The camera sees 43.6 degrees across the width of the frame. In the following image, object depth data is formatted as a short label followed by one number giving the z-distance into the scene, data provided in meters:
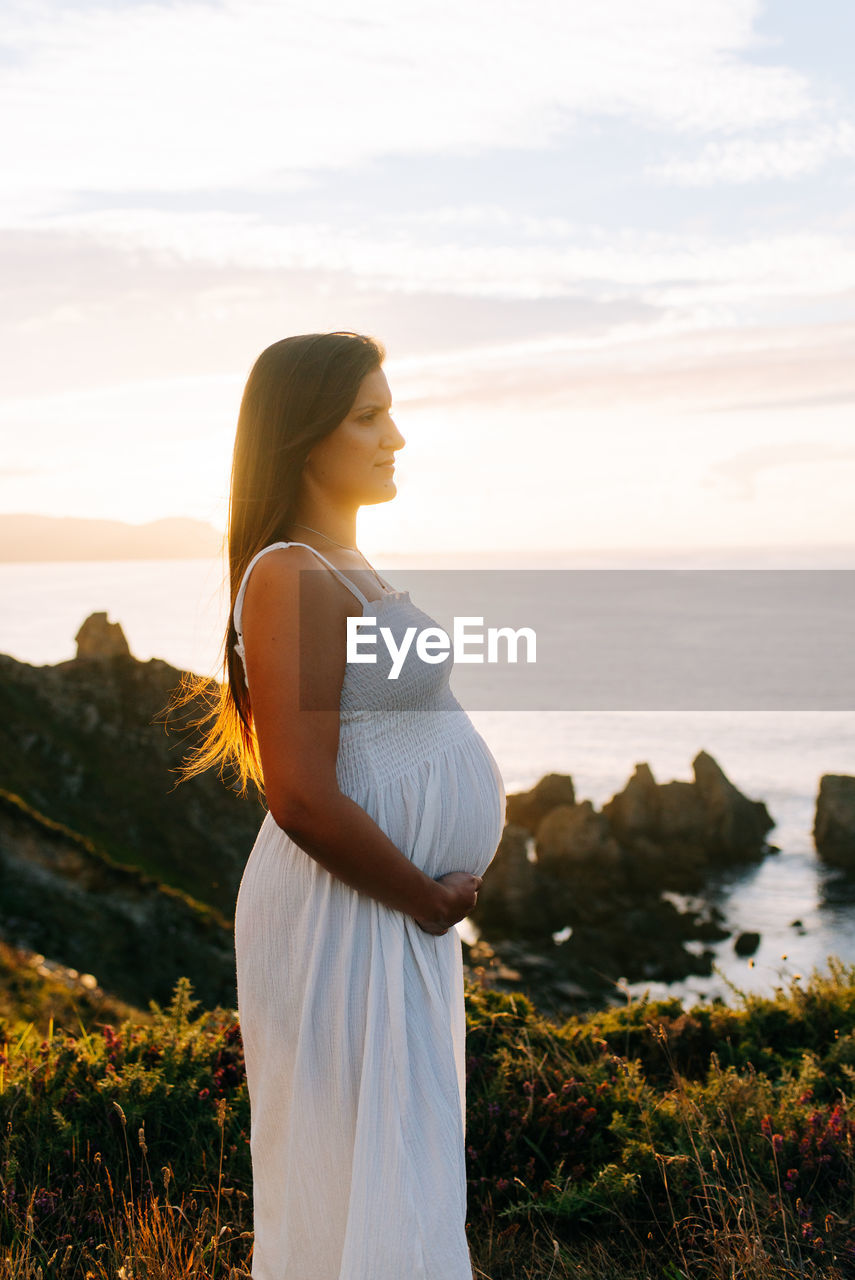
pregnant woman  2.33
